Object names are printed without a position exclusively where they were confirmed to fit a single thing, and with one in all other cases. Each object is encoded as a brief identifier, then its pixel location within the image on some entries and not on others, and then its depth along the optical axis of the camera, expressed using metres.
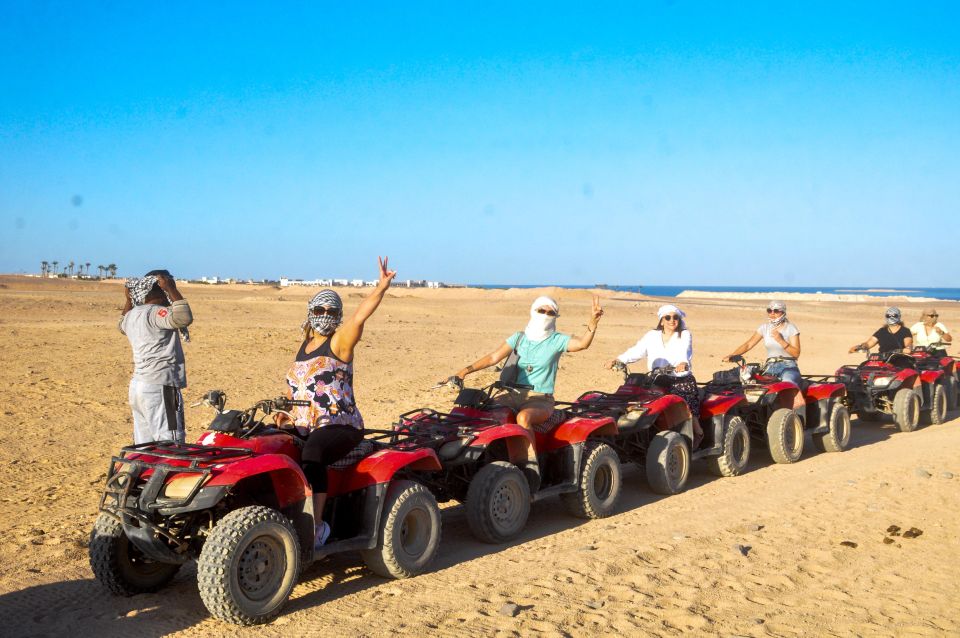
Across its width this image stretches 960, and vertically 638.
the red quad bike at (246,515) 5.18
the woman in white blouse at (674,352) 9.72
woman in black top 15.31
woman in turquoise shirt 8.13
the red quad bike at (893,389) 13.95
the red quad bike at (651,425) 8.93
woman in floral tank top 5.89
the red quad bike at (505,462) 7.06
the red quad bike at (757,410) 10.14
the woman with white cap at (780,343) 11.69
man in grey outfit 7.16
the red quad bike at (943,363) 15.69
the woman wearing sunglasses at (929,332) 16.30
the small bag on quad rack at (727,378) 10.95
